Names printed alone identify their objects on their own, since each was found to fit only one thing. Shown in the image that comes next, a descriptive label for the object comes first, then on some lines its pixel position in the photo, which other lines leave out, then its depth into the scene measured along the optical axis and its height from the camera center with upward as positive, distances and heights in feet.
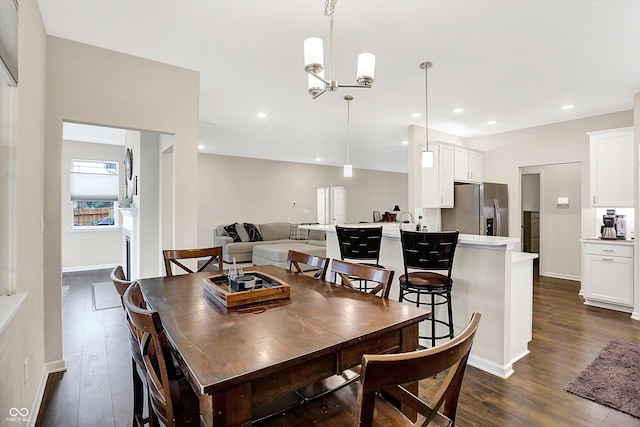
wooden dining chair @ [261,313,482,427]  2.46 -1.68
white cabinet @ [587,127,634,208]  13.65 +2.06
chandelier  5.86 +2.89
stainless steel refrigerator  16.70 +0.15
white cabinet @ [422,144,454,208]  16.92 +1.84
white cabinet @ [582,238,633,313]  13.15 -2.57
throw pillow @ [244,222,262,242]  25.07 -1.56
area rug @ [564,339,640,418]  6.90 -4.06
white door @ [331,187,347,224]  32.86 +0.86
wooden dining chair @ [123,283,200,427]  3.48 -1.96
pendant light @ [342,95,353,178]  13.25 +4.81
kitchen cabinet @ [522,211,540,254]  22.76 -1.24
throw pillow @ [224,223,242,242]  24.55 -1.48
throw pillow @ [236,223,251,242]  24.66 -1.57
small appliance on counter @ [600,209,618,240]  14.05 -0.59
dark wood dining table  3.01 -1.48
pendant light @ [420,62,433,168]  10.09 +4.71
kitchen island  8.13 -2.28
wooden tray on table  4.96 -1.31
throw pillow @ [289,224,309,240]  27.02 -1.78
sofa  21.43 -2.18
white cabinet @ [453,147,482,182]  17.83 +2.82
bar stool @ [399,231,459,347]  8.00 -1.18
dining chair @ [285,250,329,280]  7.09 -1.15
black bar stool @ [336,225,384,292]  9.75 -0.89
